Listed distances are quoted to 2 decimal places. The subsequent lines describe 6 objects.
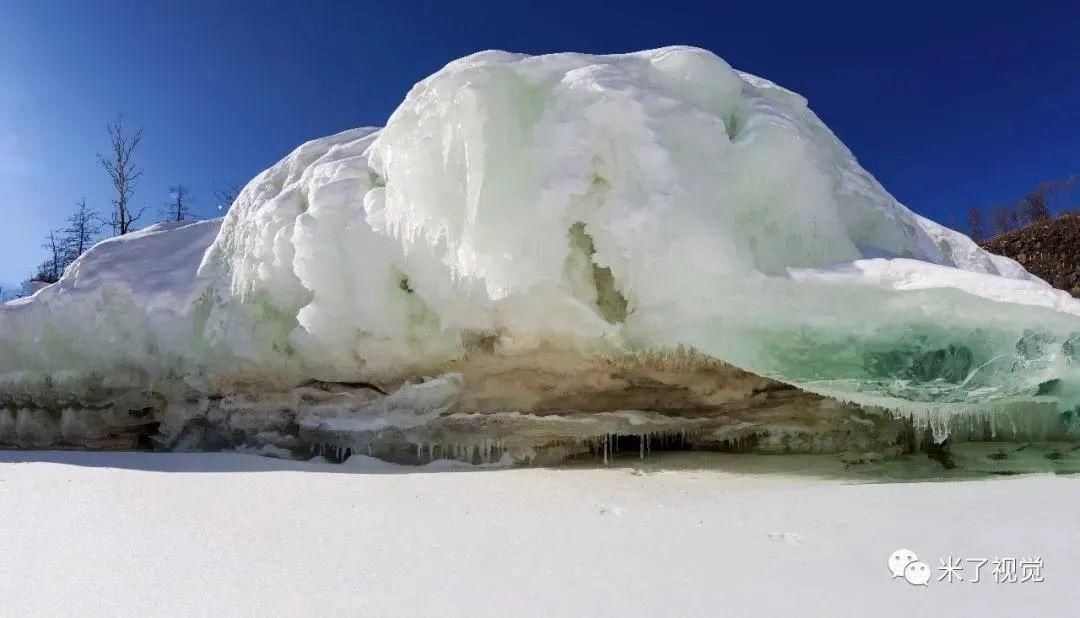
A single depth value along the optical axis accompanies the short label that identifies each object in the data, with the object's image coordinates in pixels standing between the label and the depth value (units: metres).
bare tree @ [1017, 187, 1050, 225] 21.11
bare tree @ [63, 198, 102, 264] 16.02
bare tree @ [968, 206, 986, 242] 24.11
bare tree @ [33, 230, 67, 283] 15.22
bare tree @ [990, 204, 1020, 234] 23.81
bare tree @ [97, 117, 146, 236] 13.31
